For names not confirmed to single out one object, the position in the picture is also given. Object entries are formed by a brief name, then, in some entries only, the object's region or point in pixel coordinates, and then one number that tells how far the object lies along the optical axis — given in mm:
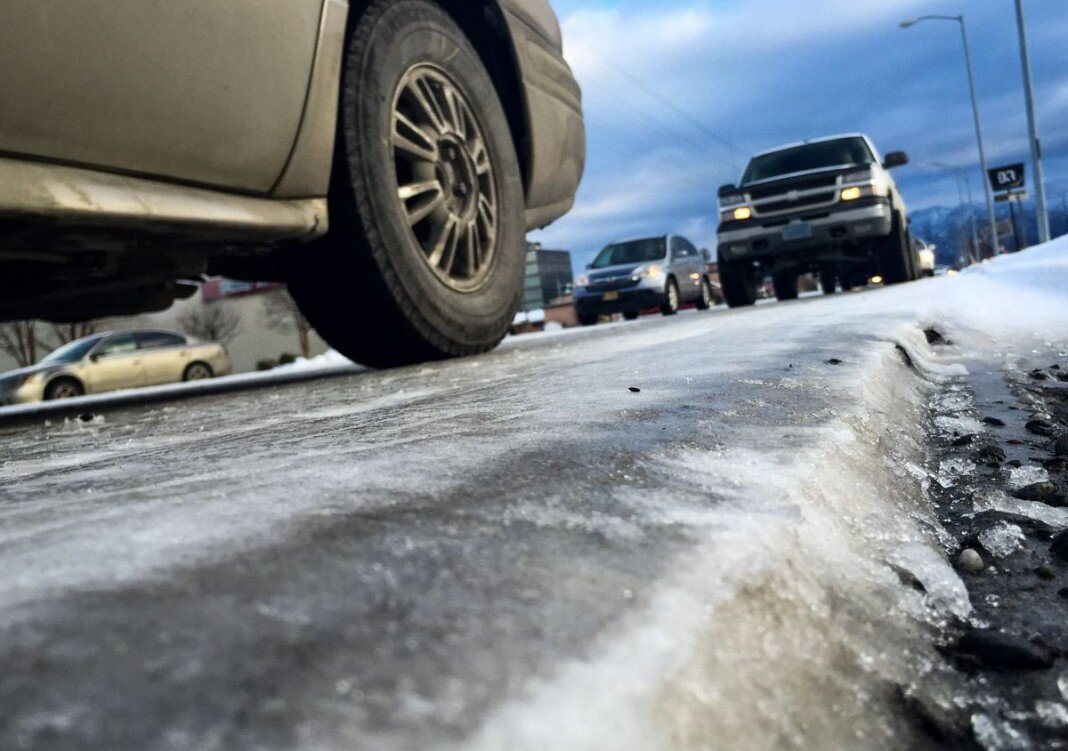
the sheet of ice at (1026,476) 1126
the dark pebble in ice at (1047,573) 818
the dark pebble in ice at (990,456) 1229
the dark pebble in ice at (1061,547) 871
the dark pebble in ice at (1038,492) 1060
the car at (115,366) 13406
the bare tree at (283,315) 31781
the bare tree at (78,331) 28406
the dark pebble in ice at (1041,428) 1394
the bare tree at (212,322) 33344
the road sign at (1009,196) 24594
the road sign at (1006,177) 21969
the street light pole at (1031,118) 16656
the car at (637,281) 12906
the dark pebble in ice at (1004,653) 638
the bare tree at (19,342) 26328
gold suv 1705
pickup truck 8328
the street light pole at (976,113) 26938
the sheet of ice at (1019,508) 985
